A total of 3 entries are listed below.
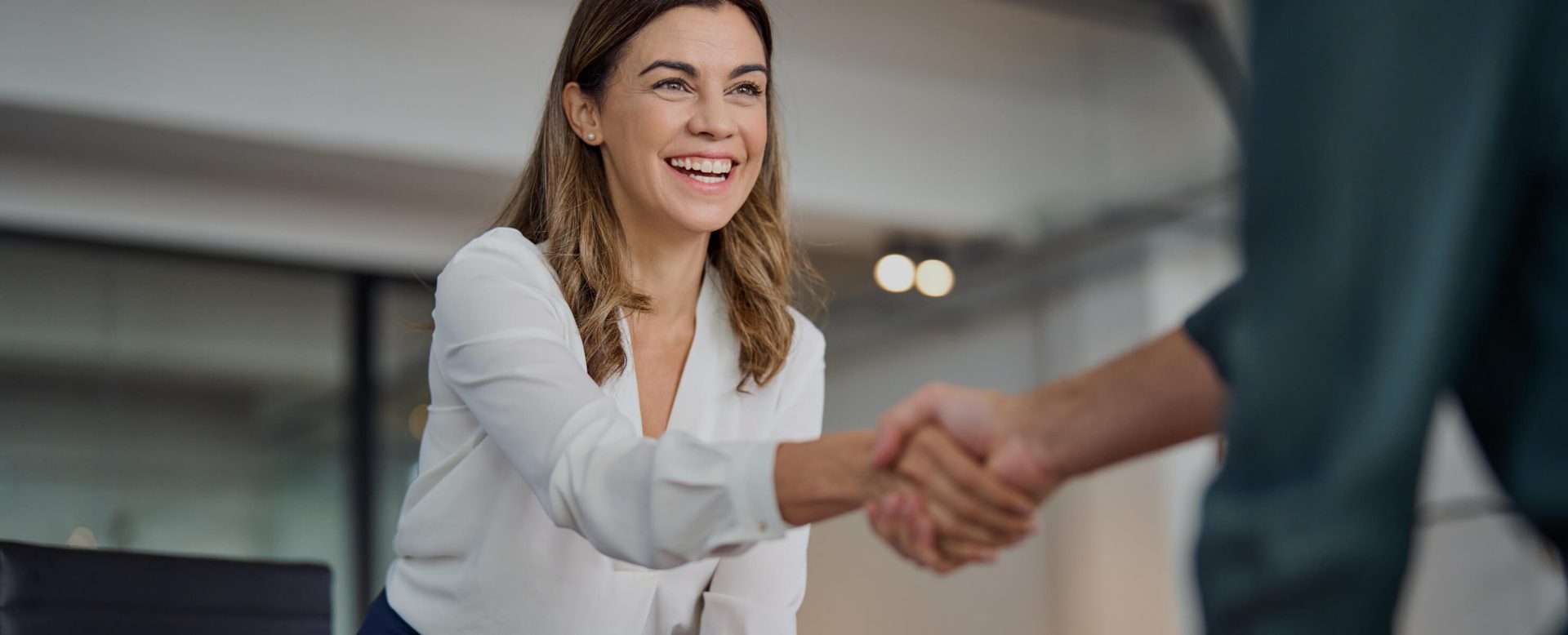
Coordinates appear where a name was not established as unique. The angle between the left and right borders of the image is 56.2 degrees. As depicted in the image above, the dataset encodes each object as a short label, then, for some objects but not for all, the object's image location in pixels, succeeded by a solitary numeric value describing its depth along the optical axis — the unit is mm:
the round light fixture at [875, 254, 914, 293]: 5812
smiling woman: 1287
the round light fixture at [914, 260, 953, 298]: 5848
